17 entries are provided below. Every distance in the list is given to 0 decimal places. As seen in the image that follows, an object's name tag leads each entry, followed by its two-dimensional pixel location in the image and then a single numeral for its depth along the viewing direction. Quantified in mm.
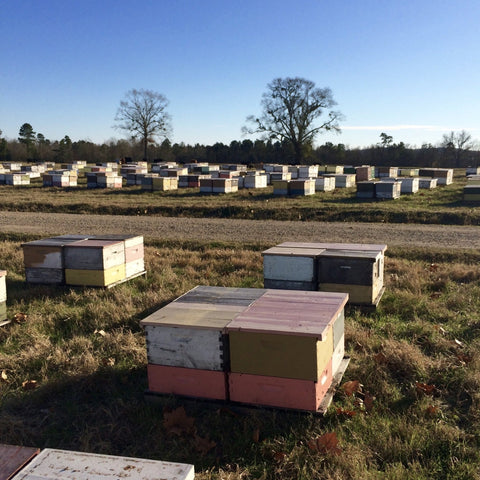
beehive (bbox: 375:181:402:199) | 25703
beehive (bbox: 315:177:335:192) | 30906
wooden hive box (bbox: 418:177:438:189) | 32188
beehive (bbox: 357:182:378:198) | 26109
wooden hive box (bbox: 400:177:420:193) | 28469
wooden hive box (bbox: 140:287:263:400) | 5223
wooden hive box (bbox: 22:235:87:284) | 10016
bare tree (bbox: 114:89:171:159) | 84062
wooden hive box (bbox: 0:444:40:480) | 3074
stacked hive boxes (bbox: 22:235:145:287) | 9766
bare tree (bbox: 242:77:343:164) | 73312
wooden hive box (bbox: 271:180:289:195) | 28417
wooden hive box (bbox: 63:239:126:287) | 9711
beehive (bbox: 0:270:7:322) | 8016
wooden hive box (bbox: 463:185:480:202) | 23688
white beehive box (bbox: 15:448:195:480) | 2988
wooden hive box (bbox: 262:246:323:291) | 8438
